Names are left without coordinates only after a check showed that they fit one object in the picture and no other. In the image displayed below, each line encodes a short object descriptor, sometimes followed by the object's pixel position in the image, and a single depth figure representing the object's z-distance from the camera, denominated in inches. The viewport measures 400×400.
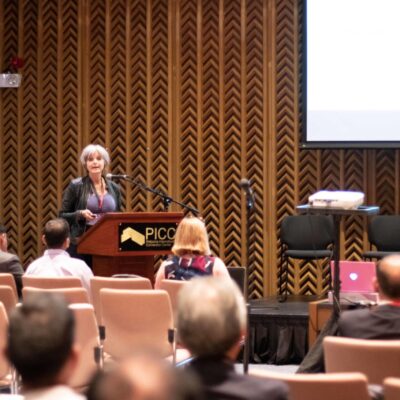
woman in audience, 399.8
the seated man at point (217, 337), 172.7
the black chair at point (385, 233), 616.4
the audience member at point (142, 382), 107.2
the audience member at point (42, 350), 150.3
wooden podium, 507.7
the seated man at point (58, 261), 435.3
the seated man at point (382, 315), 260.3
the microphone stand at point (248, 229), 372.6
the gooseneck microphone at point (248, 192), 374.0
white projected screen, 636.4
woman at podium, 551.5
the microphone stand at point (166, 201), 508.0
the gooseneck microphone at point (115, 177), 513.4
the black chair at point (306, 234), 616.9
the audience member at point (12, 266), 444.0
